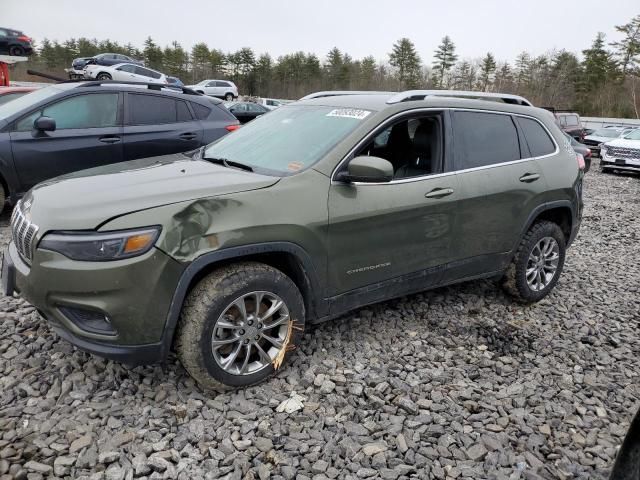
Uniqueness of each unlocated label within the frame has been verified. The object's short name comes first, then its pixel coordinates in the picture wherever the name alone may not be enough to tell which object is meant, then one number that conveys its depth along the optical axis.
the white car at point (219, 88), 33.50
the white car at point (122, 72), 25.17
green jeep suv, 2.35
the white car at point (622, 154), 14.84
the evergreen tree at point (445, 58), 67.38
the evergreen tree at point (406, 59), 65.88
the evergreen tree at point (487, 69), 60.19
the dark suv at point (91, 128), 5.35
